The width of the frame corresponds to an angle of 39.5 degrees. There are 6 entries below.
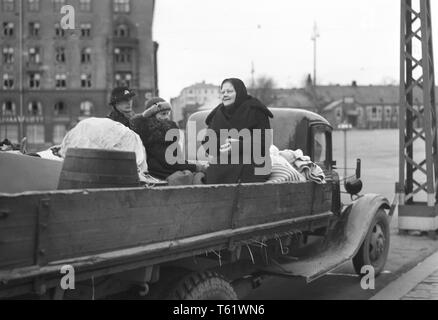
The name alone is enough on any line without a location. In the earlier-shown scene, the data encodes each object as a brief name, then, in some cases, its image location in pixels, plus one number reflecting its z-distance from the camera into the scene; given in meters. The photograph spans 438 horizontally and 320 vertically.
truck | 3.00
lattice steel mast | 10.63
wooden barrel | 3.83
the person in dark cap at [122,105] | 5.91
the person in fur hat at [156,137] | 5.80
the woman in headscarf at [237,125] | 5.38
